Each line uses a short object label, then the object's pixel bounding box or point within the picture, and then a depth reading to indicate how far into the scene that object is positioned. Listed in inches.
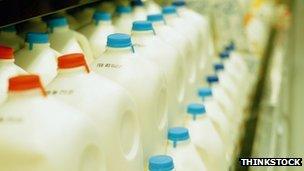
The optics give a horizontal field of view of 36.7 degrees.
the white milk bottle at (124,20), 64.1
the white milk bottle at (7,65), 35.8
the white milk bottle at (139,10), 70.3
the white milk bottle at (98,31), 54.6
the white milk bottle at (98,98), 33.6
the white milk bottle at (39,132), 26.6
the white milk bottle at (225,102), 72.1
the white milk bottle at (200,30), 80.3
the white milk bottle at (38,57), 41.3
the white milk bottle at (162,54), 53.2
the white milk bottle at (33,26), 51.5
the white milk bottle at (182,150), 47.8
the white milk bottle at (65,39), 47.7
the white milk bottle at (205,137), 54.8
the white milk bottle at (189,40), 70.1
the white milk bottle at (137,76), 41.9
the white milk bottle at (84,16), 63.9
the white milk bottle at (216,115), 64.1
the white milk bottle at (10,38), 45.7
